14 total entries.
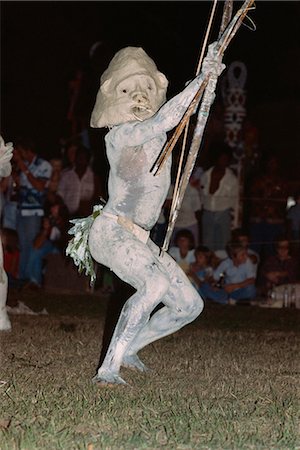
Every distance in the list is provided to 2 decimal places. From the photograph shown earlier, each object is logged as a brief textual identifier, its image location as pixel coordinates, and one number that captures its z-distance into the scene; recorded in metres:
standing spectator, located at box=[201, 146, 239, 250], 13.99
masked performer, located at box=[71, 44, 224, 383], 6.76
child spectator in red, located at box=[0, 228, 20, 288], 14.19
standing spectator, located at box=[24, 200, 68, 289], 14.21
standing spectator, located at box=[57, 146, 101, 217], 14.57
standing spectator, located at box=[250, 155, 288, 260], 13.76
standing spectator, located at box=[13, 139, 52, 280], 14.38
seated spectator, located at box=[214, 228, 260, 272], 13.44
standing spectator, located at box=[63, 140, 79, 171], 14.78
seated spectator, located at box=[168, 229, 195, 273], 13.59
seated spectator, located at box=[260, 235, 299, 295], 13.33
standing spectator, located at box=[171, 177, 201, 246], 13.93
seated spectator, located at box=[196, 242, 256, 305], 13.36
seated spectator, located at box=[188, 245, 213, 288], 13.51
